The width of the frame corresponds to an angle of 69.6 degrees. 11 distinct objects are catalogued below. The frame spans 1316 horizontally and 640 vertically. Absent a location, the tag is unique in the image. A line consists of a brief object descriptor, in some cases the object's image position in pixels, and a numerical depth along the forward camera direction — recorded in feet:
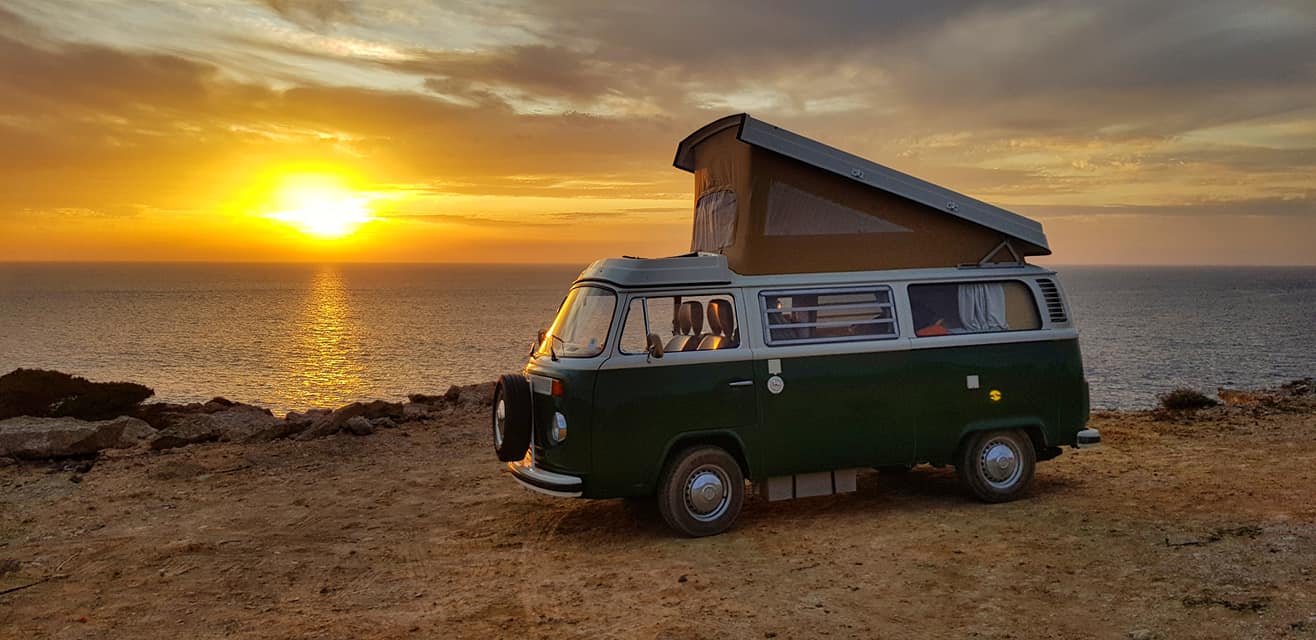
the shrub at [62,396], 76.07
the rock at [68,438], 47.16
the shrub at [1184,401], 57.88
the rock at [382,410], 59.88
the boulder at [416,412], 58.95
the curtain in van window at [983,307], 33.19
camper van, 29.40
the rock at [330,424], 52.75
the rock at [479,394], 65.77
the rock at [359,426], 52.90
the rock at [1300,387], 73.61
